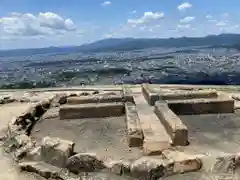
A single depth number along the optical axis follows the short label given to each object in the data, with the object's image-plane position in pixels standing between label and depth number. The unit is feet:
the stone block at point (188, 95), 26.99
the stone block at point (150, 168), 15.87
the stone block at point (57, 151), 17.53
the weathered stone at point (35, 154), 18.92
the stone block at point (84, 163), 16.84
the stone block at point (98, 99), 27.29
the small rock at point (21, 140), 20.95
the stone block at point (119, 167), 16.33
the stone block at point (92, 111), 25.13
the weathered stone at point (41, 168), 17.33
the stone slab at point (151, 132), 17.19
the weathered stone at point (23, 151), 19.84
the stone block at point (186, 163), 15.93
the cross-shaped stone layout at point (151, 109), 18.34
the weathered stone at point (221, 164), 15.99
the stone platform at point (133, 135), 16.16
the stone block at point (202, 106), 24.55
